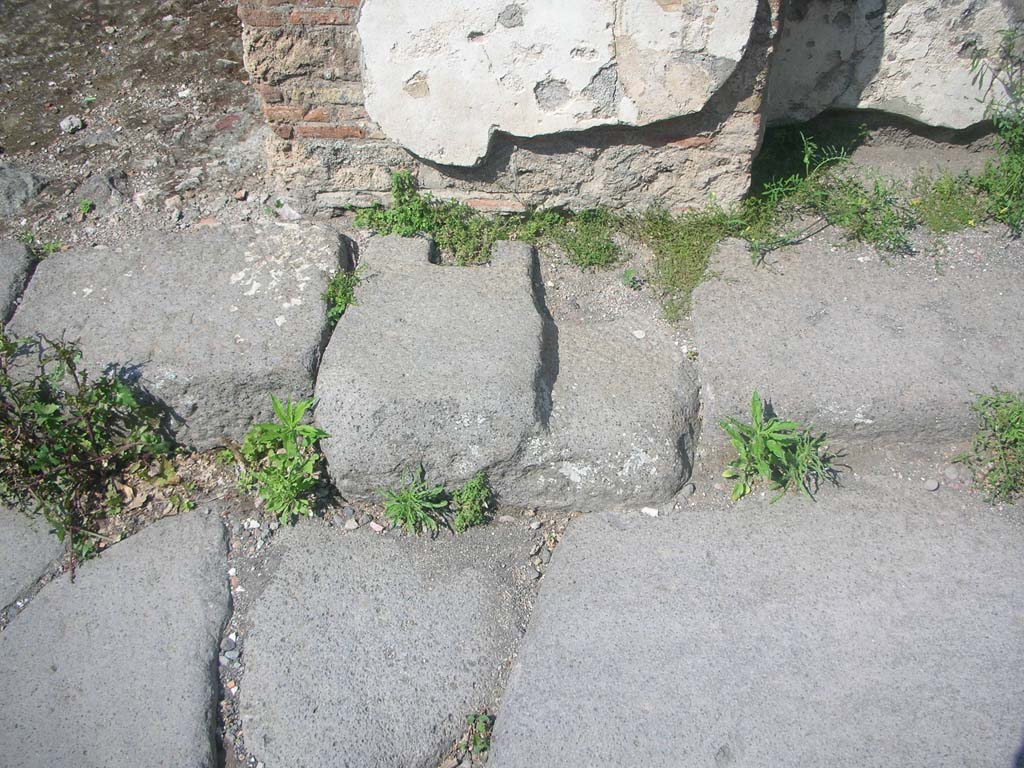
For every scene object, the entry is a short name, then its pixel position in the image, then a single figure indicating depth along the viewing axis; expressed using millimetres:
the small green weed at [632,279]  3104
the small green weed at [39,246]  3184
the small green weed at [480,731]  2102
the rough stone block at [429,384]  2518
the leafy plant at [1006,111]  3166
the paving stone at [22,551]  2445
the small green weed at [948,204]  3213
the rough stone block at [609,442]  2539
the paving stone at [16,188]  3373
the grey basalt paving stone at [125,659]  2086
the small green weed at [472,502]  2535
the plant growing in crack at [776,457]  2551
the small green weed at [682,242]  3072
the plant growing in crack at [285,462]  2543
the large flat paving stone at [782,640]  2047
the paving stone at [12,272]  2984
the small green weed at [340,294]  2857
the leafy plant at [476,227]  3195
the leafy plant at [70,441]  2537
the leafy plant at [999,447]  2547
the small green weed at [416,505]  2510
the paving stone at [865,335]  2662
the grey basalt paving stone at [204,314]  2686
